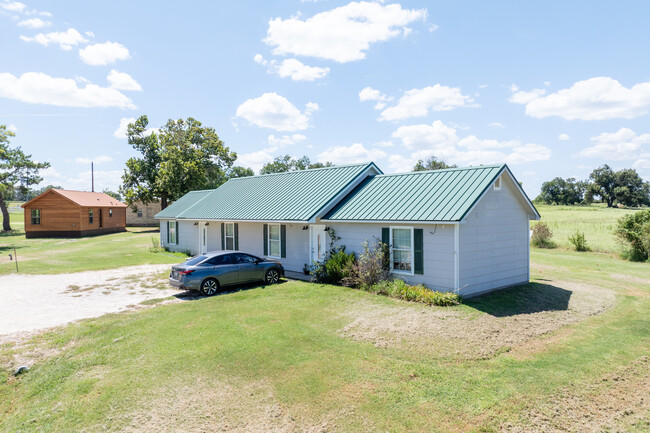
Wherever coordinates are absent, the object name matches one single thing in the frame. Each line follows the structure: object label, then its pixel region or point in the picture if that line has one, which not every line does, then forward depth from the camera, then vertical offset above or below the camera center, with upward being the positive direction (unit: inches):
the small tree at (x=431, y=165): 3159.5 +396.6
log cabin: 1688.0 +8.8
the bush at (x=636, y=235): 915.4 -70.6
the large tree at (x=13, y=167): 1631.0 +248.7
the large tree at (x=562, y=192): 4791.8 +217.9
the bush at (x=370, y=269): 571.5 -88.9
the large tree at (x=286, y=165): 3410.4 +464.3
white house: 527.8 -15.0
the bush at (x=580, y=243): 1096.8 -105.1
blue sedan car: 569.3 -92.8
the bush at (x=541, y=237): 1203.6 -94.6
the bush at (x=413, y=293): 482.0 -113.0
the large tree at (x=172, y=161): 1855.3 +294.2
